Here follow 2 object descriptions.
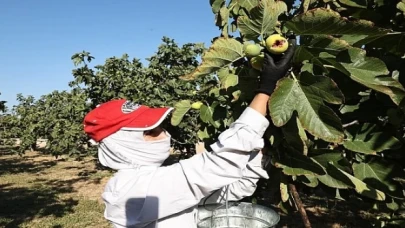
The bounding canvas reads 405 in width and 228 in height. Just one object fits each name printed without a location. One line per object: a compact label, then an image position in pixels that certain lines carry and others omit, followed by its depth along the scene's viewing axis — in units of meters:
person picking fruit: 1.30
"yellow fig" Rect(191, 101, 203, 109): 1.95
